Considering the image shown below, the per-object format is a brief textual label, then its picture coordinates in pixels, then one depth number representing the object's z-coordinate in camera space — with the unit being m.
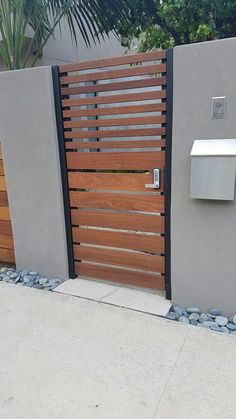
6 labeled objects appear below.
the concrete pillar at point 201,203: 2.22
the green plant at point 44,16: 3.80
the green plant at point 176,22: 4.20
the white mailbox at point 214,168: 2.24
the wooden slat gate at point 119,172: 2.56
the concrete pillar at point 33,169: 2.93
